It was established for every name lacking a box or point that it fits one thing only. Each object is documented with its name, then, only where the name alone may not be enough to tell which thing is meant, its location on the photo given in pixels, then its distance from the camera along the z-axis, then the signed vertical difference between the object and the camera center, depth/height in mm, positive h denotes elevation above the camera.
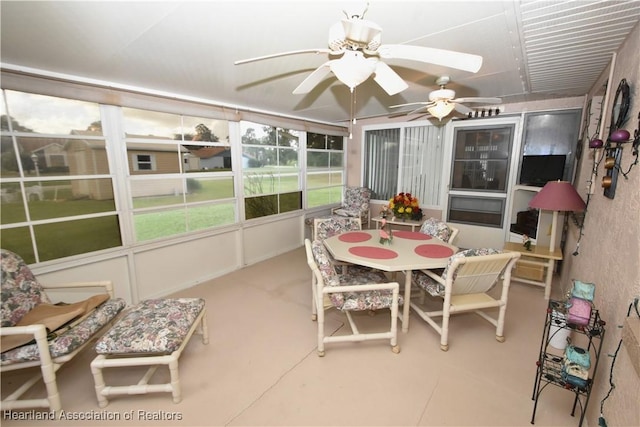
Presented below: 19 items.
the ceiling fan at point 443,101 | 2461 +632
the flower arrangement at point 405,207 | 4305 -636
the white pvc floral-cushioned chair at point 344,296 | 1977 -1018
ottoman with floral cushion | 1598 -1074
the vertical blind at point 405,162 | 4703 +106
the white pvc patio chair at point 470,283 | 1984 -925
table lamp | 2455 -293
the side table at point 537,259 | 2918 -1077
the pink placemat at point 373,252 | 2301 -754
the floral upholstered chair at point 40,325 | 1517 -1007
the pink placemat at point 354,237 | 2777 -745
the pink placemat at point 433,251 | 2348 -762
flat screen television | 3459 -20
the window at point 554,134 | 3430 +441
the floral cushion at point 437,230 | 2941 -700
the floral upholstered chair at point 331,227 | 3138 -710
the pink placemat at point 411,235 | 2873 -747
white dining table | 2167 -760
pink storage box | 1403 -764
